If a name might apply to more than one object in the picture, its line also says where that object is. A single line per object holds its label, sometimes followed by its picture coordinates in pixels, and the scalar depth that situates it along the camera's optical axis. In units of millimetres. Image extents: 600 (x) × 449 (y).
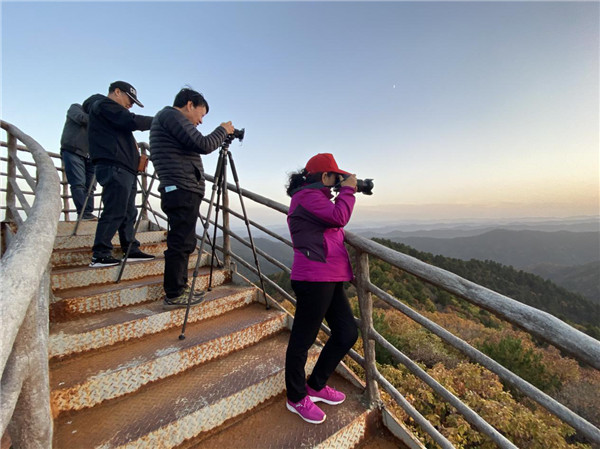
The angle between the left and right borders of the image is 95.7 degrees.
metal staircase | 1680
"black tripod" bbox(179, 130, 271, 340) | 2582
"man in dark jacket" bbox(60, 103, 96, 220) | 4035
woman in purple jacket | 1860
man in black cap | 2820
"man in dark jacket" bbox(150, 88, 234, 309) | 2363
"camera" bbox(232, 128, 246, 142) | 2631
